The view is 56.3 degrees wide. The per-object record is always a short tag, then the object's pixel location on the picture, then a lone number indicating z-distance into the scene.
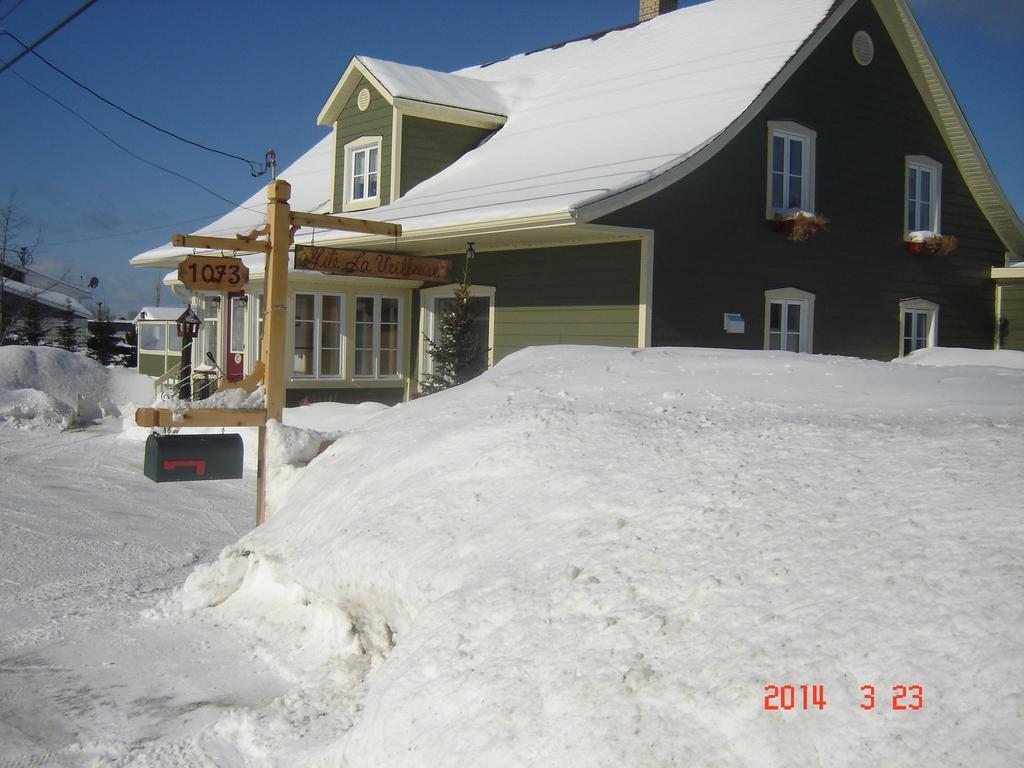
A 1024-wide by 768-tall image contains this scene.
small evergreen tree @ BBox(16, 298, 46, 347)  37.00
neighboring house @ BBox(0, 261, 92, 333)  44.97
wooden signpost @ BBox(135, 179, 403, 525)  7.69
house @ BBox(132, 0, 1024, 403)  12.62
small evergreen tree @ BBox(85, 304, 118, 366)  36.69
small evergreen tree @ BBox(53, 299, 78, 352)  37.75
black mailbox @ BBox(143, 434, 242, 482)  6.76
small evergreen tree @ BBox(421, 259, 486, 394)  14.31
